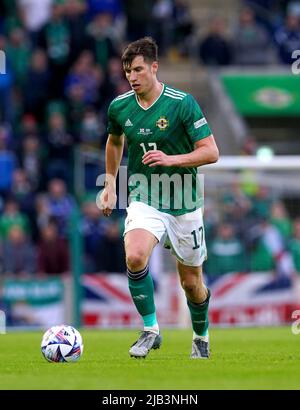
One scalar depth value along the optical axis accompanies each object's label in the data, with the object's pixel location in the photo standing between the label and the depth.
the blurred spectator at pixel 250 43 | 24.42
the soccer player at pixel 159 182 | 10.05
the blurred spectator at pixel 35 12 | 24.27
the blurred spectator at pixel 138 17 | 24.77
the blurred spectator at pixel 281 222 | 19.20
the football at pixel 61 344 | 10.09
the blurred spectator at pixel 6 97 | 22.45
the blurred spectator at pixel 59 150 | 21.22
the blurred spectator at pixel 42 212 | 20.19
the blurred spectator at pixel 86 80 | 22.83
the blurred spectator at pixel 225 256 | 19.34
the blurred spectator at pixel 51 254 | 19.44
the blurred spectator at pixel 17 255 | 19.31
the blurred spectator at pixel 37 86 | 22.70
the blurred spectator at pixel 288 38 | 24.03
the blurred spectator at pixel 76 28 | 23.20
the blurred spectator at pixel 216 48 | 24.34
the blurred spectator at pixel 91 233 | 19.45
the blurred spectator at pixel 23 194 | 20.45
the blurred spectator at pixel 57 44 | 23.17
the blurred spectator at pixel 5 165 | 20.72
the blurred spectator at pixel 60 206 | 20.12
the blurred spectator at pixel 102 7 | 24.31
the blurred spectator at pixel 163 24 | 24.58
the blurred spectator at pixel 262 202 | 19.36
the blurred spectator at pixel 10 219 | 19.69
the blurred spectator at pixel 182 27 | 24.86
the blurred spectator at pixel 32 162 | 21.06
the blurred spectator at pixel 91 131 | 22.06
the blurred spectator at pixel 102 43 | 23.42
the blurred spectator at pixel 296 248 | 18.98
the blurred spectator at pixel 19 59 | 23.16
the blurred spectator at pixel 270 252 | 18.98
